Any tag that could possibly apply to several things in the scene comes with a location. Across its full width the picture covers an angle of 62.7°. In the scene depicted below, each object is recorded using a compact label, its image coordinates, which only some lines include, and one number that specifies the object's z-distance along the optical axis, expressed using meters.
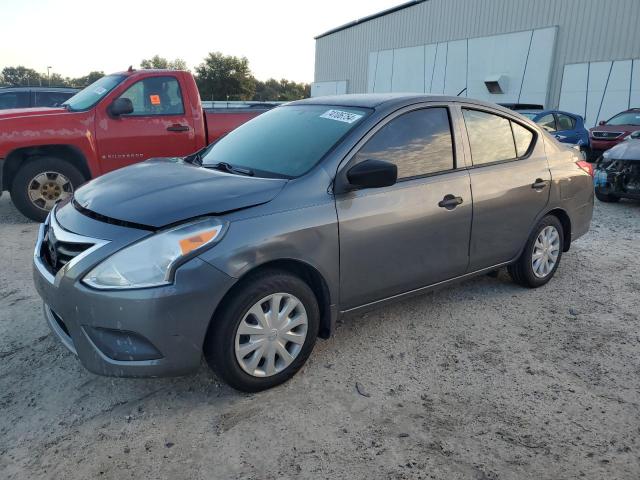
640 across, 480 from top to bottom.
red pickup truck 6.46
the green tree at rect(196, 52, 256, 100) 55.12
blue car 13.01
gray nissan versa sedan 2.58
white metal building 18.38
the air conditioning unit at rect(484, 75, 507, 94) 22.23
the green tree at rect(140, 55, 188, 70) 60.62
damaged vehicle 8.12
